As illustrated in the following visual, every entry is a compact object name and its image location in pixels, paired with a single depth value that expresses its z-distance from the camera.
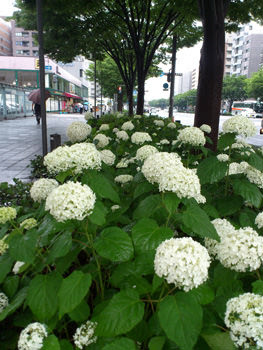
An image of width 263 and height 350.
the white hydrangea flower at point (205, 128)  4.19
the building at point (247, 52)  98.81
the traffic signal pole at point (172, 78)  15.38
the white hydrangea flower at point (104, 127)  5.35
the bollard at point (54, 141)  8.67
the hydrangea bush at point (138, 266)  1.19
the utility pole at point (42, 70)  6.54
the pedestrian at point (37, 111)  20.97
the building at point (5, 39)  85.44
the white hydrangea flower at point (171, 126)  6.57
